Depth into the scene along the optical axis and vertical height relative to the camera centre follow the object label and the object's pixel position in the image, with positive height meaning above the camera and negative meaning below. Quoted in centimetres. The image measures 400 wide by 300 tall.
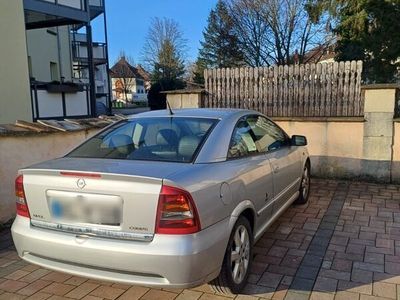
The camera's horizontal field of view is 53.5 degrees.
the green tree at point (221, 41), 2710 +387
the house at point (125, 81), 6344 +253
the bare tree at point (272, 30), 2348 +386
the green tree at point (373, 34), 1345 +201
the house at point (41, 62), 1047 +124
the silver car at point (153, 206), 262 -78
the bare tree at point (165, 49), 3584 +413
